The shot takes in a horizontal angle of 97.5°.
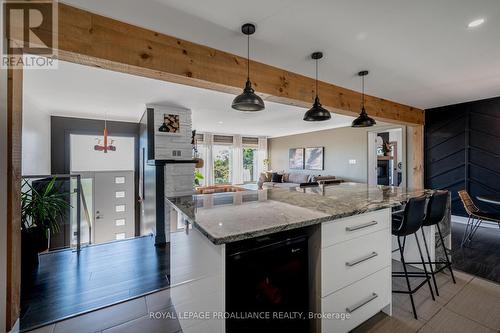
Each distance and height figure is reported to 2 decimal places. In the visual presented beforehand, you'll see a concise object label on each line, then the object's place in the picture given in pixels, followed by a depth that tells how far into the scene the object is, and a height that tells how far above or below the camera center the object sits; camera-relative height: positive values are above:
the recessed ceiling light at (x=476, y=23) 1.75 +1.17
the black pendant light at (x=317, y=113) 2.34 +0.57
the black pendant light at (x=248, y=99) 1.83 +0.58
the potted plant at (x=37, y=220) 2.41 -0.61
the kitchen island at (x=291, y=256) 1.12 -0.54
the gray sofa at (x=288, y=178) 7.38 -0.44
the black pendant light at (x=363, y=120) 2.73 +0.57
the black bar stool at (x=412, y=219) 1.82 -0.45
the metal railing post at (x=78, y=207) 3.08 -0.59
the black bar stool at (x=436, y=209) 2.10 -0.43
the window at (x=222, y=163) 8.28 +0.13
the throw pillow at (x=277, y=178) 8.34 -0.45
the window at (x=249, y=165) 9.13 +0.06
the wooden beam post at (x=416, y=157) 4.77 +0.19
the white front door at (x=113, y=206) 5.13 -0.94
